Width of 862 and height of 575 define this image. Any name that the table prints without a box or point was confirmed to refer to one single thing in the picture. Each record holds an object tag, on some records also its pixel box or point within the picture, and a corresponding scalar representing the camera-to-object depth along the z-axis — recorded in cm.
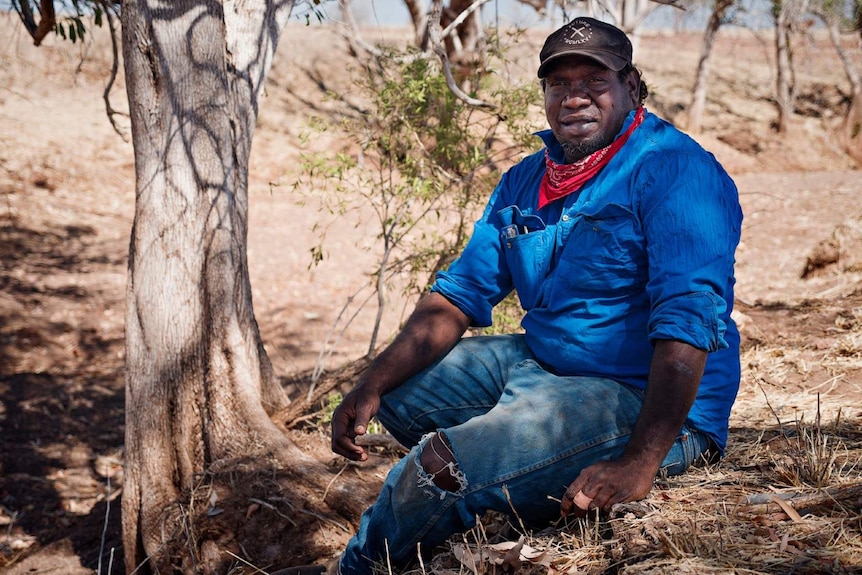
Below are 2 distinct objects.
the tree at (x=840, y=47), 1527
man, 219
